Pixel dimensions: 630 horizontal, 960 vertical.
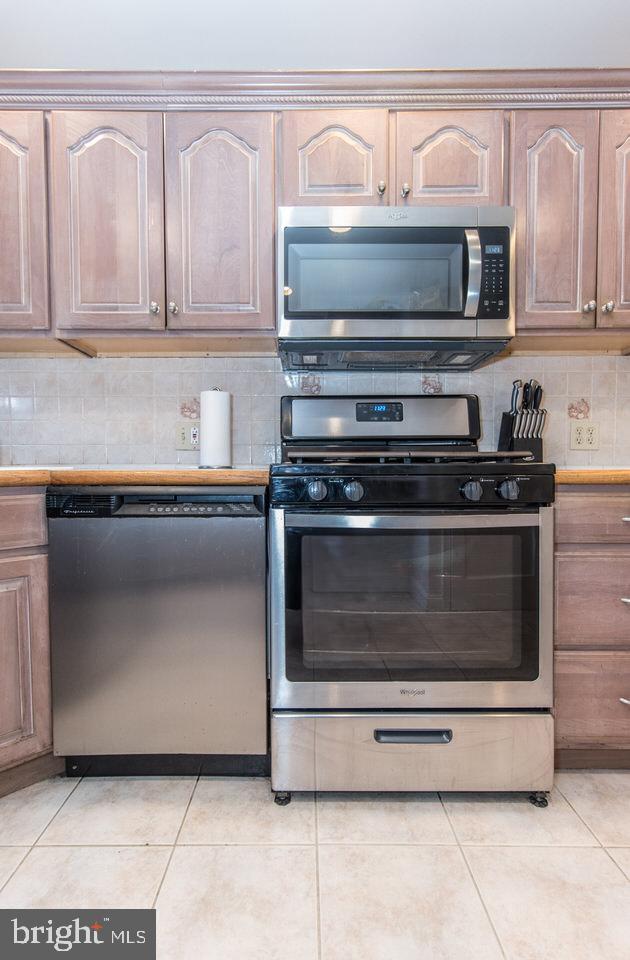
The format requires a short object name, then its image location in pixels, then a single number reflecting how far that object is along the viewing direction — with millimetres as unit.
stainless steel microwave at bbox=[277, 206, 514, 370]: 1683
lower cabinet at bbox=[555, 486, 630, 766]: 1587
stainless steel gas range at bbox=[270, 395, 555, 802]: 1516
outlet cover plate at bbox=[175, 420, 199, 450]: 2139
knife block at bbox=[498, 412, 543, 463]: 1979
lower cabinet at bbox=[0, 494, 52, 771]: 1513
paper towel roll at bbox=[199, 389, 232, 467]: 1973
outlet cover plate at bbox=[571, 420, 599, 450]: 2145
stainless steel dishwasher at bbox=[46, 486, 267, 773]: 1564
